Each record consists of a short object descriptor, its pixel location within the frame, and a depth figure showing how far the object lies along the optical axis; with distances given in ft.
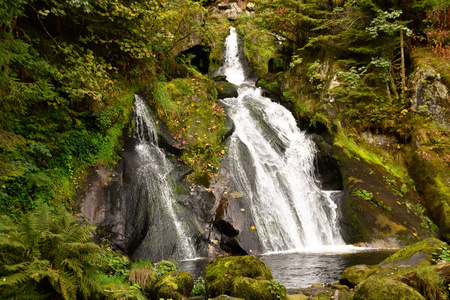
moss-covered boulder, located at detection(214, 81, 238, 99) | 47.78
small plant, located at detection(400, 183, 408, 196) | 34.47
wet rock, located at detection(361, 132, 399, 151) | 39.93
